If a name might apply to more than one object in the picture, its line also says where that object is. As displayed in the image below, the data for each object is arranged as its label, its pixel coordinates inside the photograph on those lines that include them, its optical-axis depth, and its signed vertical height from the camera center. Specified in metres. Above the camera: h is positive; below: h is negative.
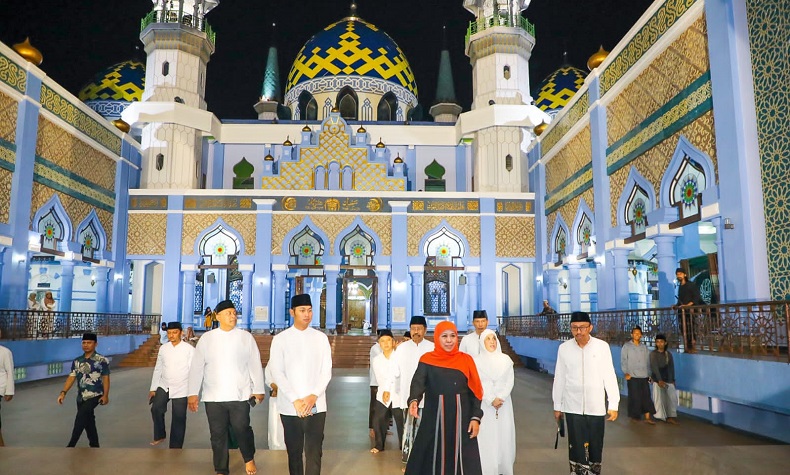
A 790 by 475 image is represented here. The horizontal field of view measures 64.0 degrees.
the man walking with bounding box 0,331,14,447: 4.88 -0.47
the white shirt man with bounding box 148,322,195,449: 5.10 -0.56
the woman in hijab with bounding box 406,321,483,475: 3.41 -0.53
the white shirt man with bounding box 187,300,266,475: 3.96 -0.42
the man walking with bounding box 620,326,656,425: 6.95 -0.69
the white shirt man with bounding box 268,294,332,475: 3.60 -0.40
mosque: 8.05 +2.76
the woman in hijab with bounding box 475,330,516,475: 4.23 -0.67
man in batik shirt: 4.94 -0.57
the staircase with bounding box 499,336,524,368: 13.99 -0.86
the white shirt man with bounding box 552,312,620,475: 3.89 -0.49
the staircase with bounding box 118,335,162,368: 13.73 -0.93
